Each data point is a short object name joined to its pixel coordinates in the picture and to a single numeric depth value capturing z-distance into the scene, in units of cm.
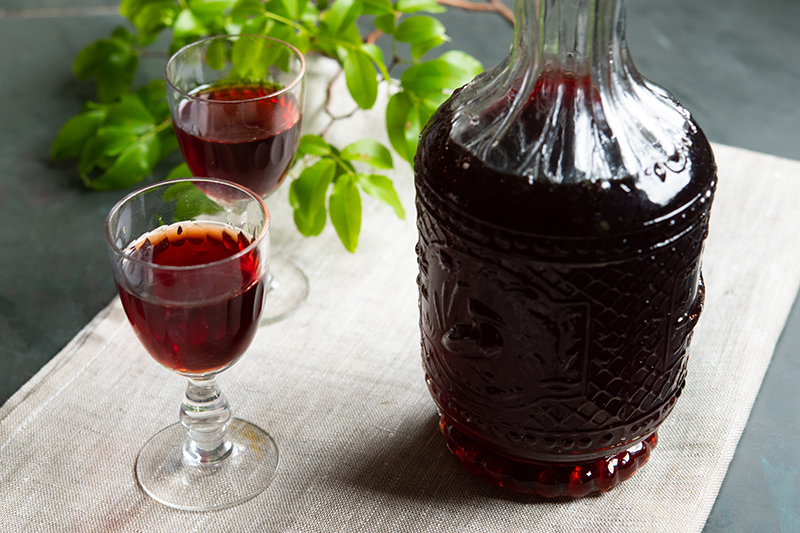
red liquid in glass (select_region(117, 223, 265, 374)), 62
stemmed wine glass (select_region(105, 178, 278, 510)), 62
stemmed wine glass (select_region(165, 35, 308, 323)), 72
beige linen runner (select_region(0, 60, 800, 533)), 66
